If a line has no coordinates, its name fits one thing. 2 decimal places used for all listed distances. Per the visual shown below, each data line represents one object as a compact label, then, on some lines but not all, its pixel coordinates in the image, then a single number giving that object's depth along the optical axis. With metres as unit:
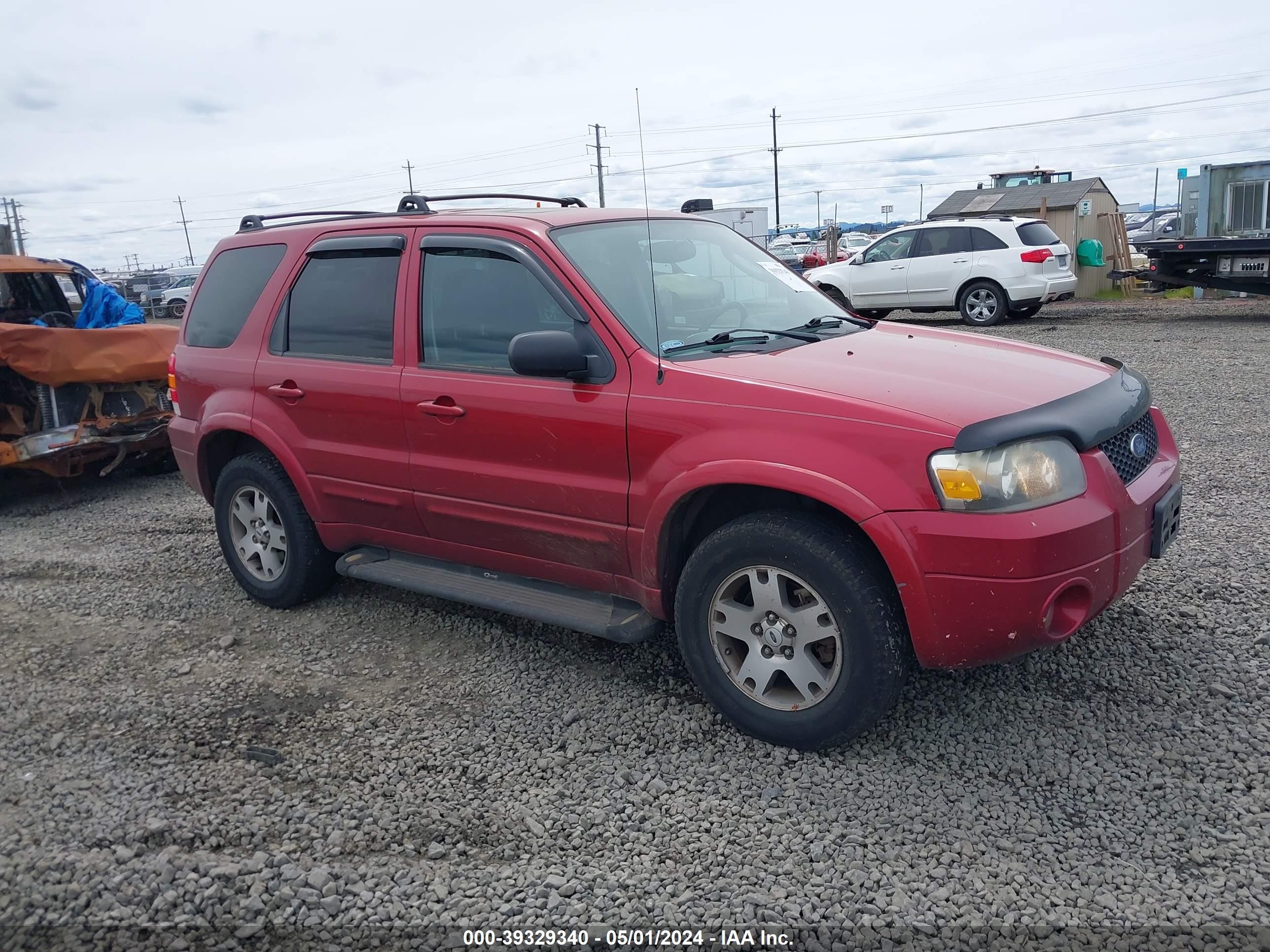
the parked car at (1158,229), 28.08
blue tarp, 8.91
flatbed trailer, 14.36
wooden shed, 21.34
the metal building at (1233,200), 17.42
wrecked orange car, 7.25
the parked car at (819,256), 24.80
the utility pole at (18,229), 69.66
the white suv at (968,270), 15.77
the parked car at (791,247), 39.31
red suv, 3.12
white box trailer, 31.52
